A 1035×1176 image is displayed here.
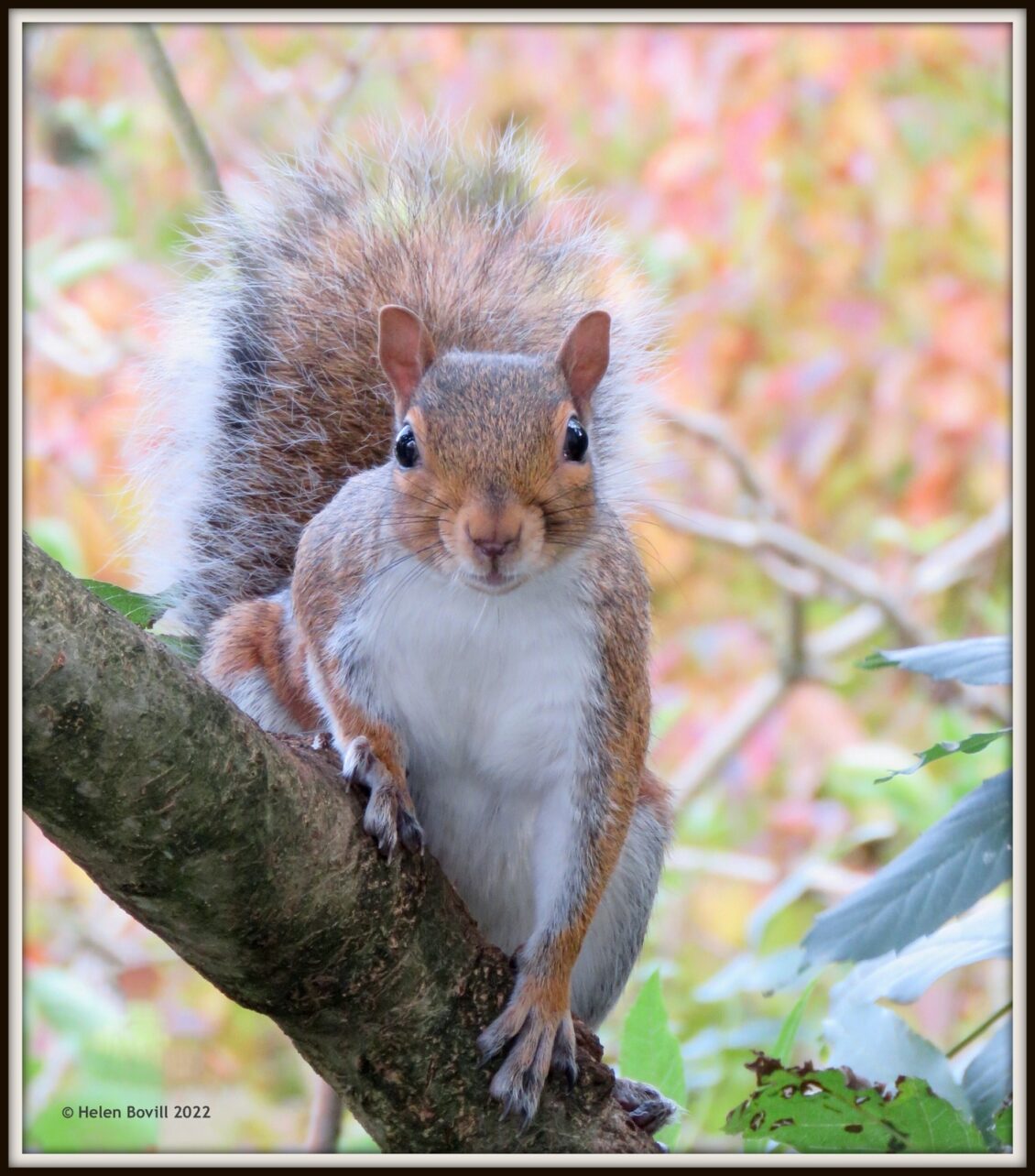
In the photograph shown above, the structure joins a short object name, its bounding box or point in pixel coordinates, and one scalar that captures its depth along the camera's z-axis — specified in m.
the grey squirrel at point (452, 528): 2.16
